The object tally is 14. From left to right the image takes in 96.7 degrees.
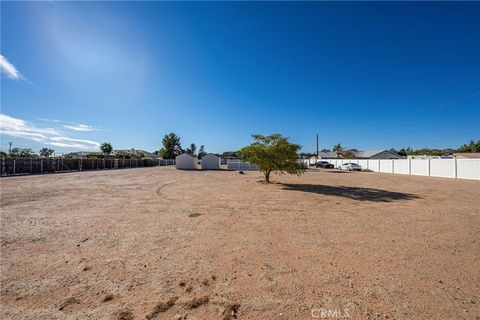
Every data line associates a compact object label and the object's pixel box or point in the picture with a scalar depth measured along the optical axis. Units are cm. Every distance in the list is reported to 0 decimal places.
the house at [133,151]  7552
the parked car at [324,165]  4442
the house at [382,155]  5624
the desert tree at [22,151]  4182
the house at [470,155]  3967
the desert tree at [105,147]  6838
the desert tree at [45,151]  5534
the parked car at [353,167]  3744
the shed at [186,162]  3778
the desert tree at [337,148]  7520
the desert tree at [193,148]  8631
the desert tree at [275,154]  1579
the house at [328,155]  7454
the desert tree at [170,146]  7081
